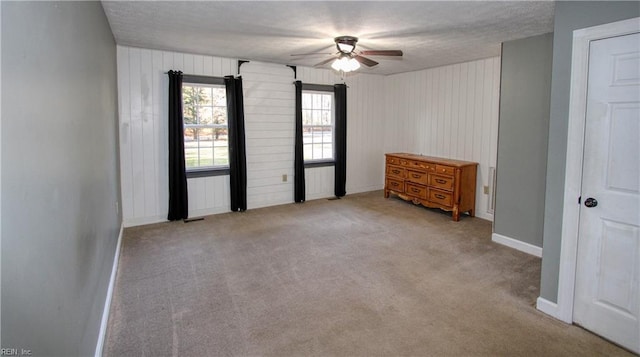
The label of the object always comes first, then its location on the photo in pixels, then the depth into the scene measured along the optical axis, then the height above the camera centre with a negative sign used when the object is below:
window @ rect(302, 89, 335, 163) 6.52 +0.29
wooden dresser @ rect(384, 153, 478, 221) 5.35 -0.60
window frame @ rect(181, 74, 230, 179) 5.23 -0.39
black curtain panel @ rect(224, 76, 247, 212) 5.48 -0.03
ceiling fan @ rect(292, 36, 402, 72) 4.00 +0.95
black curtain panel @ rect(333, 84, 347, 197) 6.60 +0.06
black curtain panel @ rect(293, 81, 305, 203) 6.13 -0.30
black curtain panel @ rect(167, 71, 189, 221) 5.04 -0.19
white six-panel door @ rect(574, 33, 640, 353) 2.34 -0.35
